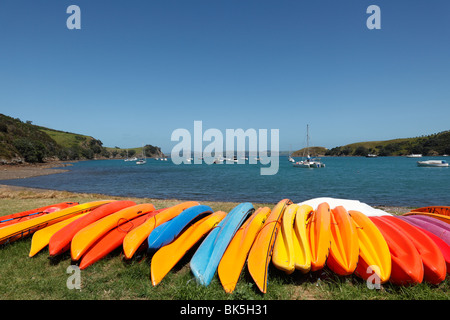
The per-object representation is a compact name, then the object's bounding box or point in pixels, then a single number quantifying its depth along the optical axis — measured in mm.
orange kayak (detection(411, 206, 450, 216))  6689
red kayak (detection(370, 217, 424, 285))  3672
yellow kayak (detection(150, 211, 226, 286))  4121
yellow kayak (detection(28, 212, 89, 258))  5082
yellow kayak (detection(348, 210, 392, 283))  3807
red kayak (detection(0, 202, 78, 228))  6426
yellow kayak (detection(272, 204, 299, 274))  3843
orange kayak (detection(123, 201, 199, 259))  4602
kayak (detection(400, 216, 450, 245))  4665
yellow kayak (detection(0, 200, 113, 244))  5539
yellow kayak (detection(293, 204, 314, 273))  3830
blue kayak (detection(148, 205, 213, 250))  4543
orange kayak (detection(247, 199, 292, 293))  3721
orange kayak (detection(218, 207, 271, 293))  3871
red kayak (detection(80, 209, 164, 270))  4594
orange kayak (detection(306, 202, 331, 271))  3944
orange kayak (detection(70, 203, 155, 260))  4637
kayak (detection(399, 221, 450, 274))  4065
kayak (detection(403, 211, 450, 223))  5635
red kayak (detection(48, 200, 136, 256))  4809
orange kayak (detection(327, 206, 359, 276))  3848
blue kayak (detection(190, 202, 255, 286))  3969
